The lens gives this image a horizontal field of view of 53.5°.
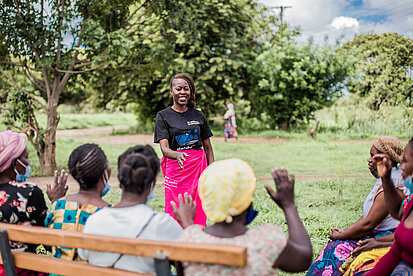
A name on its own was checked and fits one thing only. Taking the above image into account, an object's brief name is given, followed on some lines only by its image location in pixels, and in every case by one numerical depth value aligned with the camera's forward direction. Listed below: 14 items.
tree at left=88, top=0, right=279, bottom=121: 17.58
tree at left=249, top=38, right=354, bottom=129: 17.41
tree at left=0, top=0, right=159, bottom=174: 8.31
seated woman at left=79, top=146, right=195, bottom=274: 1.91
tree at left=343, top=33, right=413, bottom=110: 18.75
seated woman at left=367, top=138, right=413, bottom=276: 2.01
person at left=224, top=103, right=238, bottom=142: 15.75
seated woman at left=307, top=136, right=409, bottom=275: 2.61
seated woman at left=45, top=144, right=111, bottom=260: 2.19
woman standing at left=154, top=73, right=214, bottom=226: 3.82
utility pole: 22.85
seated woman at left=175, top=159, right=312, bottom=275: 1.73
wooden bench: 1.60
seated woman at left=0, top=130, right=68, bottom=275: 2.26
